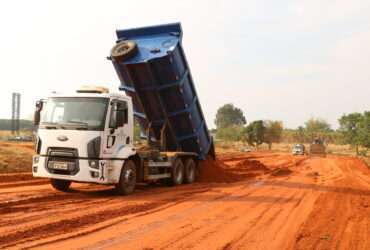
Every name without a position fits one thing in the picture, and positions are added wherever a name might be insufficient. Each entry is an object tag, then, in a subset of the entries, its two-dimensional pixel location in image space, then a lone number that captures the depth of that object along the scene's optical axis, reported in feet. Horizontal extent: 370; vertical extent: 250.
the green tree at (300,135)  338.09
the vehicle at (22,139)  149.79
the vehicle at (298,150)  173.58
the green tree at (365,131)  176.45
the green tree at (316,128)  327.06
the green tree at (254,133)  220.64
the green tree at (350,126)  211.41
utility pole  185.70
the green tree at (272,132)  235.99
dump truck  35.17
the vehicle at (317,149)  158.22
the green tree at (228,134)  264.52
